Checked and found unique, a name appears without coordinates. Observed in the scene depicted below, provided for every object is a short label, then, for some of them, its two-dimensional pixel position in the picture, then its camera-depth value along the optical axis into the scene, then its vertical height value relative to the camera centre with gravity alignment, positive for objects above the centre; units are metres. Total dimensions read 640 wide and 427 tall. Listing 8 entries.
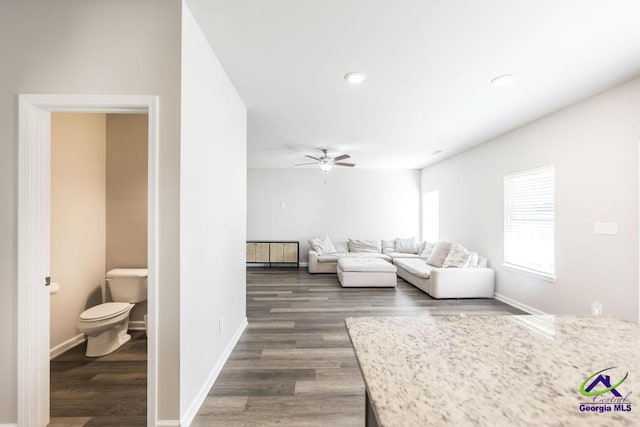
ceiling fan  5.27 +1.07
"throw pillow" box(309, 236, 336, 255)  6.65 -0.78
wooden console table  6.76 -0.96
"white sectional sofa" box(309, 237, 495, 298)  4.36 -0.98
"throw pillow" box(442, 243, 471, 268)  4.53 -0.74
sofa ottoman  5.10 -1.17
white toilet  2.37 -0.91
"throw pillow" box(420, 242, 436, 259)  6.35 -0.85
